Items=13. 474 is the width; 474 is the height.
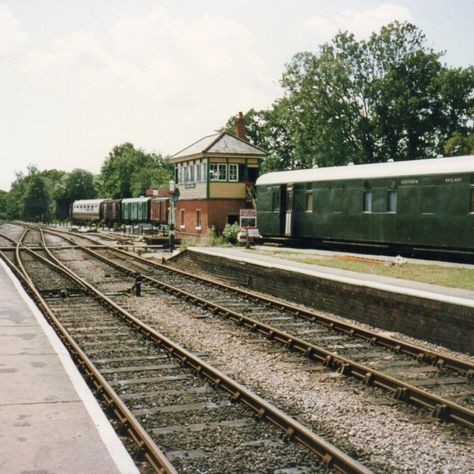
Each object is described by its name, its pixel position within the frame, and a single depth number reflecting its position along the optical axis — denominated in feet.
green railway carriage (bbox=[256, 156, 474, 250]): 56.85
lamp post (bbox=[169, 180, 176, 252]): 94.28
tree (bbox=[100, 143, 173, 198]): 318.24
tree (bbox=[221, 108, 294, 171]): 216.95
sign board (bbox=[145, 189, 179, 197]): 96.74
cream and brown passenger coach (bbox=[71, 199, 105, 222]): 220.78
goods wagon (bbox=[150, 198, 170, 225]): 150.04
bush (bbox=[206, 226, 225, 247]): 94.38
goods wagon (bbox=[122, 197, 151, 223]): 170.19
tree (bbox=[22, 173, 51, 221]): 346.33
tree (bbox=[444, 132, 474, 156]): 128.98
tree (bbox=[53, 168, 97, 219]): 355.77
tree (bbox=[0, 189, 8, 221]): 572.18
